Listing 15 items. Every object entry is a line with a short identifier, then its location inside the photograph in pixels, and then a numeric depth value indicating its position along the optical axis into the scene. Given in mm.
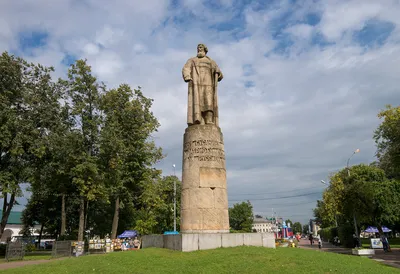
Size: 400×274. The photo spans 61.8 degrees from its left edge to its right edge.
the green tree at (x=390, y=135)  26141
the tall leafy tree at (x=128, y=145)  27156
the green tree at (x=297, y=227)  159875
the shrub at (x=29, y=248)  32172
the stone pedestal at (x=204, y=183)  11680
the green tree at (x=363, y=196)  29094
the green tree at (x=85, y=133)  24922
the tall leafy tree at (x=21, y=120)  22875
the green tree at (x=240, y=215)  74438
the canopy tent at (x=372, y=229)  38000
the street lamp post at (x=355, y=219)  28462
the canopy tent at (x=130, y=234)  31656
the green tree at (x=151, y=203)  29703
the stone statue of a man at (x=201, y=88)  13375
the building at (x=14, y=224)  66688
